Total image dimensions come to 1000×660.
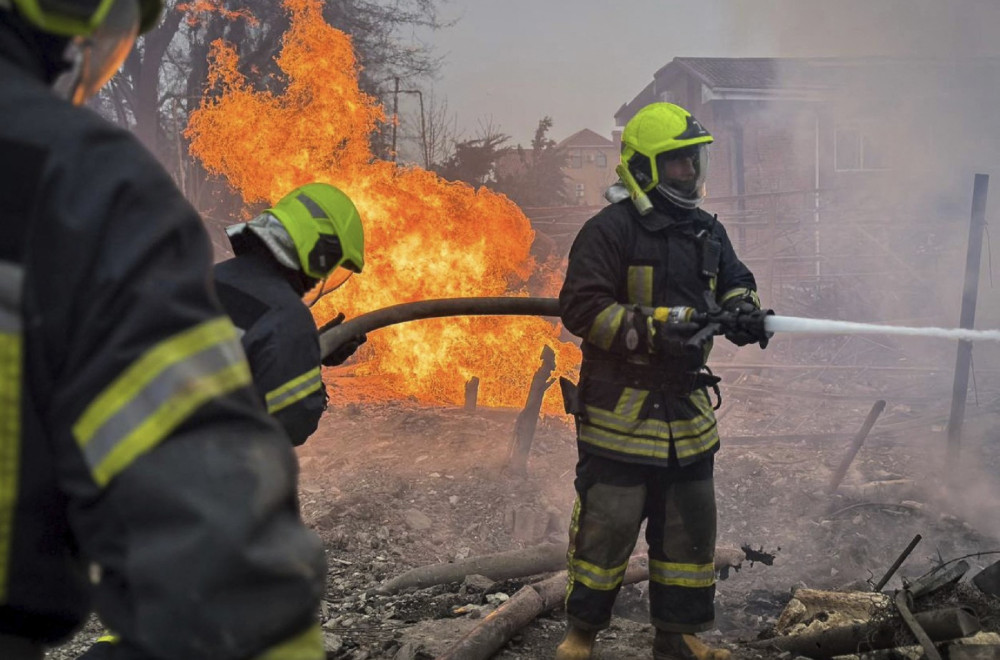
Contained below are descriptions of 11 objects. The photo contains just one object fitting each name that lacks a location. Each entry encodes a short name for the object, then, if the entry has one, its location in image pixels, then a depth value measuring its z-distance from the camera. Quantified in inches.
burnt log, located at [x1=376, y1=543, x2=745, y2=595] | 204.8
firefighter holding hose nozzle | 150.3
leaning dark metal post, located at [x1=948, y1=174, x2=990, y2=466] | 284.4
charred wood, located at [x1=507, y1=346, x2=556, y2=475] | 290.2
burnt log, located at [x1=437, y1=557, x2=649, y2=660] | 149.7
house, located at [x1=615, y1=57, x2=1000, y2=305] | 729.0
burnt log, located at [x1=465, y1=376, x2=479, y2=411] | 343.9
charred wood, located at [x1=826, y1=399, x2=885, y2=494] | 294.8
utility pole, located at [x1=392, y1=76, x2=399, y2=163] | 720.2
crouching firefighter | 115.8
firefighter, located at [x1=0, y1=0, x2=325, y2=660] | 37.8
